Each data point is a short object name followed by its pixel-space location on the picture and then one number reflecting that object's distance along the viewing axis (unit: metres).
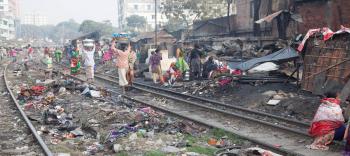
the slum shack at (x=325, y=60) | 11.26
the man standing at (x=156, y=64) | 17.81
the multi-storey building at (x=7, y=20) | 109.88
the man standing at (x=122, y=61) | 14.67
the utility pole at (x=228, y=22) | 35.75
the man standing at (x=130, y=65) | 16.00
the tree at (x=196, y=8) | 48.78
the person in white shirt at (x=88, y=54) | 17.08
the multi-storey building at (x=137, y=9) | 126.38
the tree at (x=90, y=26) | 93.62
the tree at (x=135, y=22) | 103.38
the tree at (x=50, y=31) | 152.94
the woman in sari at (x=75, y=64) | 21.08
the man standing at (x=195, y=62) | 18.98
